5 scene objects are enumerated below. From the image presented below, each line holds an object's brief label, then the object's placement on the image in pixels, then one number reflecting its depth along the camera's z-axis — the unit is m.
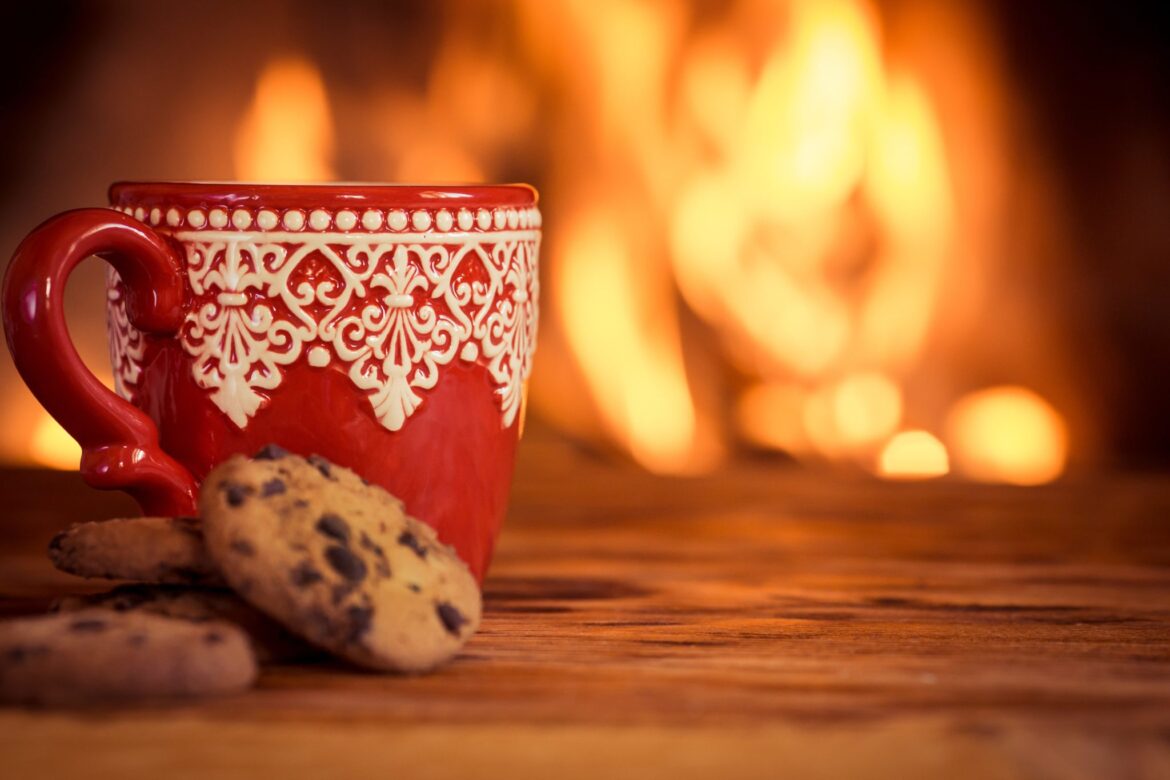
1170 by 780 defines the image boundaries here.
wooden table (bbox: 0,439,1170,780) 0.51
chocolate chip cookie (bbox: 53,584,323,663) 0.55
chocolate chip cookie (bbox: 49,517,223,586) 0.55
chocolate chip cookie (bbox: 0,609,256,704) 0.52
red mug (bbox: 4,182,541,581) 0.57
